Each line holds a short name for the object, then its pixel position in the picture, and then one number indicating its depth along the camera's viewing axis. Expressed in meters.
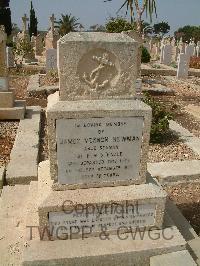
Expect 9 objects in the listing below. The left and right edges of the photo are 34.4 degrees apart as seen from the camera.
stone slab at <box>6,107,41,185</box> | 4.54
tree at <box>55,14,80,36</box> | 43.38
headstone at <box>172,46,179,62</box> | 23.78
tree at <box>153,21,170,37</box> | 96.19
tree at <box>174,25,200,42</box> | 66.84
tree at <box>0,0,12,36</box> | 37.47
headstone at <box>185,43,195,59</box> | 21.92
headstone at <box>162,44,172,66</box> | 20.51
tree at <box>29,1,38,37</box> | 42.22
